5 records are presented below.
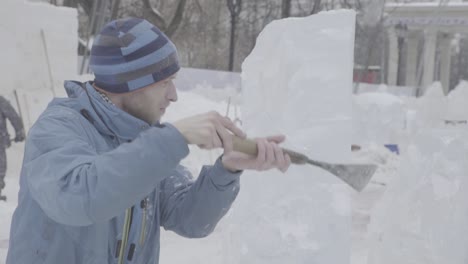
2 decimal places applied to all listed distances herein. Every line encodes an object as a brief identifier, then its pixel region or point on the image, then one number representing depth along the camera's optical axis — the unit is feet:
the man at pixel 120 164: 4.26
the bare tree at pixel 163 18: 69.46
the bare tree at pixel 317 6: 69.00
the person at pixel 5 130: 23.81
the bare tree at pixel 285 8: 75.26
